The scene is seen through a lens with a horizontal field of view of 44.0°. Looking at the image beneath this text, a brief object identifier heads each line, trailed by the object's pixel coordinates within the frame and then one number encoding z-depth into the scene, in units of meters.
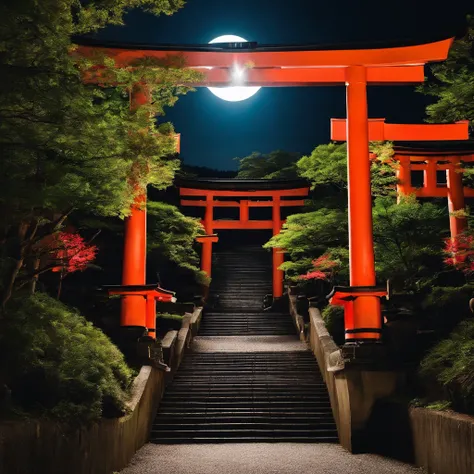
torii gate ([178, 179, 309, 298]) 26.41
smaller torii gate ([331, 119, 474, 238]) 20.51
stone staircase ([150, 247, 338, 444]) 11.95
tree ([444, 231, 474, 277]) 12.15
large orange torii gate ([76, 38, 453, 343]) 12.39
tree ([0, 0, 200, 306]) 6.34
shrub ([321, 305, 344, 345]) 15.66
